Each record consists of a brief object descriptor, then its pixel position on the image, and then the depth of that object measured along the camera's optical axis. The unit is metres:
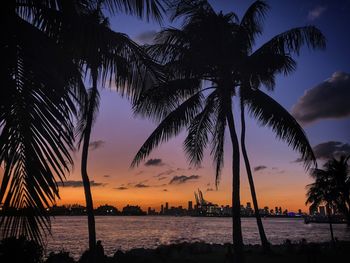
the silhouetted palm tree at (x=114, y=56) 4.62
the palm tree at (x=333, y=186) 35.31
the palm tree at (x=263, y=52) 12.13
